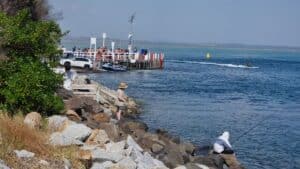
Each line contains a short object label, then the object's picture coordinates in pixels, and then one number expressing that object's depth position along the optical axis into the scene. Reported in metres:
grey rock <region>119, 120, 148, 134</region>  19.52
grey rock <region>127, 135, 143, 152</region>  14.35
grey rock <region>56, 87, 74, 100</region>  19.11
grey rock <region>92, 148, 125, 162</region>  11.95
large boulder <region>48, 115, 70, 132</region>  13.56
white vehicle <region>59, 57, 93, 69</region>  60.67
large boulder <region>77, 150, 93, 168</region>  11.30
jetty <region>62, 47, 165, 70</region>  68.99
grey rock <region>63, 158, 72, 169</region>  10.55
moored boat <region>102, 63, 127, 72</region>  65.12
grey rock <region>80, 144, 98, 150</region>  12.44
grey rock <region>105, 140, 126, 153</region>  12.86
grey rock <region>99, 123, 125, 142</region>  14.97
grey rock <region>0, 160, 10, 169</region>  9.16
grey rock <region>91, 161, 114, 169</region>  11.54
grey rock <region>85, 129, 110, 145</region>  13.34
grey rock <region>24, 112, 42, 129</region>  12.82
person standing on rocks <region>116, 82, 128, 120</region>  27.06
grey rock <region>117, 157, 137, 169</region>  11.98
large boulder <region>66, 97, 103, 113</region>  17.61
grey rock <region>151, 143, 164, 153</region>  16.68
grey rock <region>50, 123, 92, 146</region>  12.12
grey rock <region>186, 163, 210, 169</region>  15.26
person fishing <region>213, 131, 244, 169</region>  18.36
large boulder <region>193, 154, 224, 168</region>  17.22
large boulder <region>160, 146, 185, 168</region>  15.57
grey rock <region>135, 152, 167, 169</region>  13.00
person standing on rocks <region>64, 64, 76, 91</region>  23.49
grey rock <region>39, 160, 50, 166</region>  10.32
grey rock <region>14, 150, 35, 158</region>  10.41
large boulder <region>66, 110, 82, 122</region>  16.11
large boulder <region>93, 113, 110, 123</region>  18.45
